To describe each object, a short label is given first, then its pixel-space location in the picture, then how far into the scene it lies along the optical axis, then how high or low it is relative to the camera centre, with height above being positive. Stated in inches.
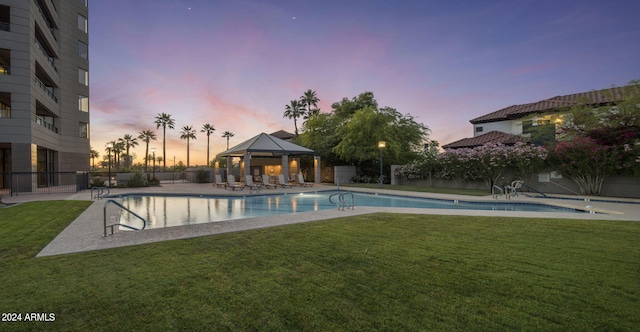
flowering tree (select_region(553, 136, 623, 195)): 523.6 +3.7
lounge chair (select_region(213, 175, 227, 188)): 815.9 -26.8
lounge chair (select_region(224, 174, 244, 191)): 739.5 -25.8
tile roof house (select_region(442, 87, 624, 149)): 734.5 +145.8
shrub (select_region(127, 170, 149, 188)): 852.0 -15.3
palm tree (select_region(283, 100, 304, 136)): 1721.2 +358.6
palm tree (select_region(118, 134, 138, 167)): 2417.0 +288.5
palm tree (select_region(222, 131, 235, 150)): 2250.2 +299.9
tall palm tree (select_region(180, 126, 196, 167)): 2284.0 +332.0
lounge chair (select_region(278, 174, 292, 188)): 806.1 -28.6
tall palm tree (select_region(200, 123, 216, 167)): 2100.1 +321.5
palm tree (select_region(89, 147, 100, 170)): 2768.7 +208.3
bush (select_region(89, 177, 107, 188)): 771.5 -18.6
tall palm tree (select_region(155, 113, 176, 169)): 1817.2 +327.7
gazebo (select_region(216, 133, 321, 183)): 785.6 +61.4
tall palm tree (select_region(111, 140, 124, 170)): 2428.9 +235.3
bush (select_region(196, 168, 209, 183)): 1106.7 -8.6
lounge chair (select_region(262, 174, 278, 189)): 757.3 -30.9
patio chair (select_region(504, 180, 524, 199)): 516.9 -46.7
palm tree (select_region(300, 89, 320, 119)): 1716.3 +417.8
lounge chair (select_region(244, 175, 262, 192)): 716.0 -31.1
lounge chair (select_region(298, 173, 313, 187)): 853.2 -34.7
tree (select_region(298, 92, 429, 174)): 896.3 +116.3
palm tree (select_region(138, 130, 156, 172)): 2250.2 +307.3
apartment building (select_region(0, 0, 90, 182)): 657.0 +250.2
